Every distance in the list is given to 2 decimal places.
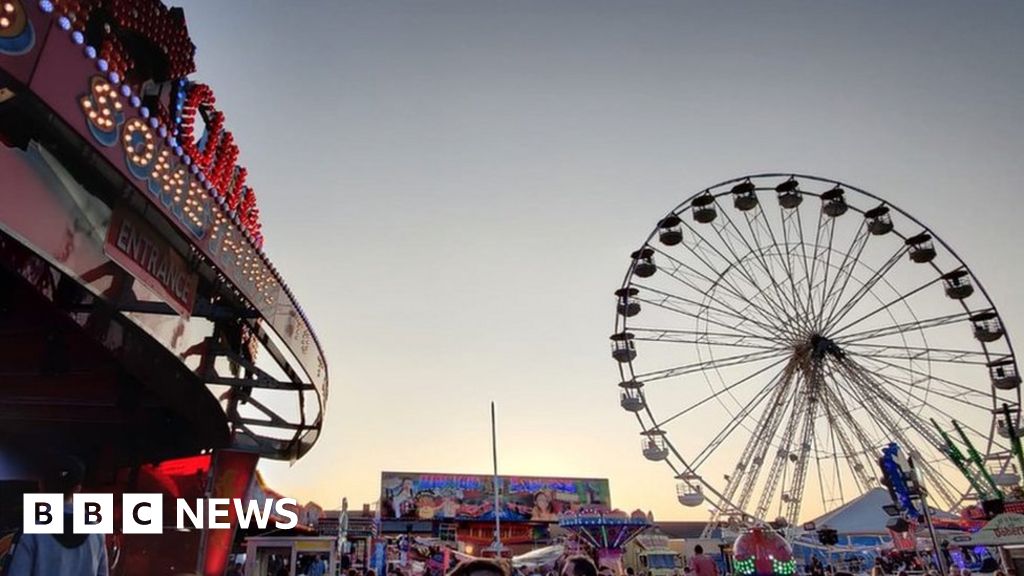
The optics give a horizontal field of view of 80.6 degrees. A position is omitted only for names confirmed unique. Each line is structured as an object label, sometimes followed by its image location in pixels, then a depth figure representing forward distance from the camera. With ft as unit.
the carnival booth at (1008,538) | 42.86
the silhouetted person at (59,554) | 11.91
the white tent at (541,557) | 73.67
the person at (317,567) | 58.80
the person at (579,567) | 16.21
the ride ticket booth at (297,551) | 53.47
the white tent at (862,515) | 102.42
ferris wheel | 67.56
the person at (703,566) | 41.86
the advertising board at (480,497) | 142.41
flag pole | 112.49
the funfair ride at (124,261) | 17.53
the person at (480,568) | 9.41
